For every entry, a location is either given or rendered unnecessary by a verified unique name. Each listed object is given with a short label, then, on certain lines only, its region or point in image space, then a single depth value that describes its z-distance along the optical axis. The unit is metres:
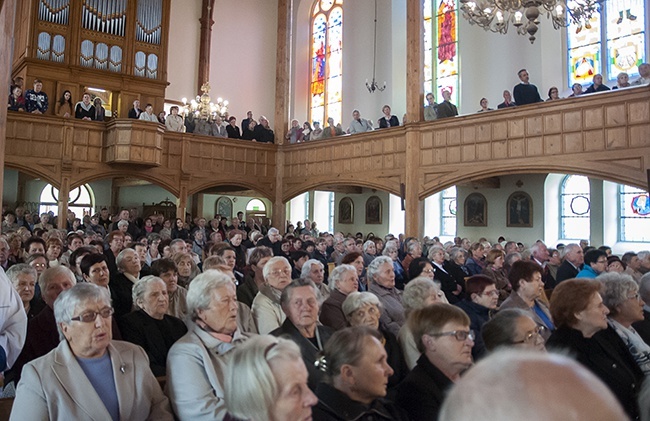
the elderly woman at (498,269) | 6.73
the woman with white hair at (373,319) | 3.19
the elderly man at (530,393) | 0.68
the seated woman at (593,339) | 2.91
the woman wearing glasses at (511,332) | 2.67
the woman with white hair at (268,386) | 1.70
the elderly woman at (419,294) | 3.61
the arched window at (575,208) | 12.67
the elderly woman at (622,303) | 3.31
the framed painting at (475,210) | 14.06
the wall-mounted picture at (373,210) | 16.48
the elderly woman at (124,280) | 4.38
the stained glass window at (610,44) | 11.80
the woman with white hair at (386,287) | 4.41
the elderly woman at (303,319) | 3.06
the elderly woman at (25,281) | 3.63
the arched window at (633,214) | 11.80
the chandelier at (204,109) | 14.26
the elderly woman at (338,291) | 3.93
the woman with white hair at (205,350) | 2.38
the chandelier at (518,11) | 7.73
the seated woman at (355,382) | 2.14
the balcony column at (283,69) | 15.04
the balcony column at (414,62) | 11.84
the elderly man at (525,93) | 10.30
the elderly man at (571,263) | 6.31
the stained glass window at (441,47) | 15.05
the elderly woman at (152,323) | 3.28
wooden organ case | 14.80
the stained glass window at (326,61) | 18.02
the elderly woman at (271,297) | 3.80
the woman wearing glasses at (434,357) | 2.34
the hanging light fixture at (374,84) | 15.54
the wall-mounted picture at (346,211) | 17.30
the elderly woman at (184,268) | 5.00
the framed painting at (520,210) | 13.18
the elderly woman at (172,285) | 4.23
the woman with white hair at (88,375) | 2.13
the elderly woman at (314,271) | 4.81
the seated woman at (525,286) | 4.10
